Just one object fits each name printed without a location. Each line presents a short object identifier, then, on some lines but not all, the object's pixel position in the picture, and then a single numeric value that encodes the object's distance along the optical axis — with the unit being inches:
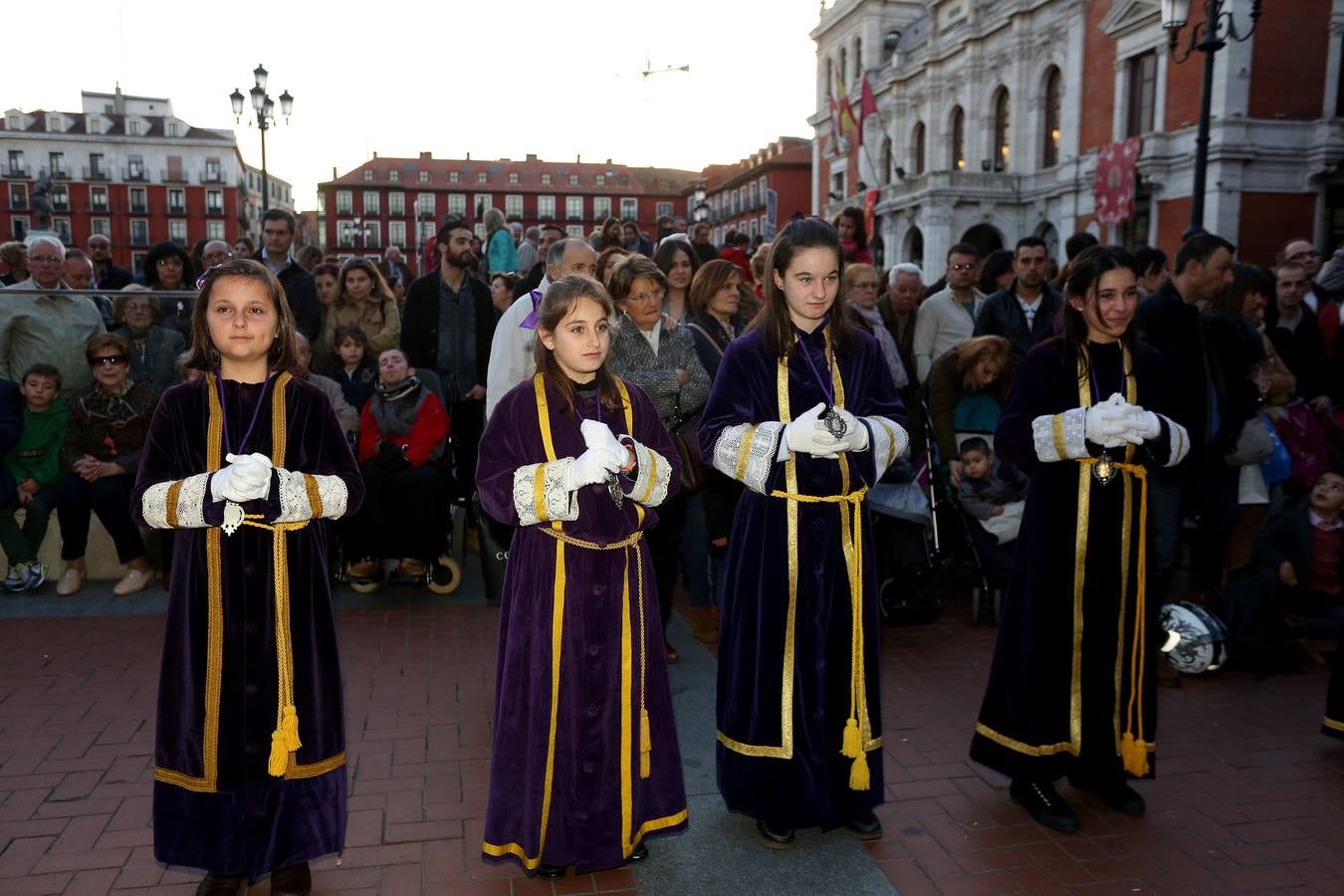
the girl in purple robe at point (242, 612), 117.0
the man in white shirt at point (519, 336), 187.9
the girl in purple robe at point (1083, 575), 144.5
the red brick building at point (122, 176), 2982.3
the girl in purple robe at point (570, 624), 121.6
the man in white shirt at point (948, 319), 288.8
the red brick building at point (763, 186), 2461.9
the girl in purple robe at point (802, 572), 135.2
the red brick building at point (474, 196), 3289.9
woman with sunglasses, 260.7
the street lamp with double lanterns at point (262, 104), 700.0
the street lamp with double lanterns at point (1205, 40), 397.7
